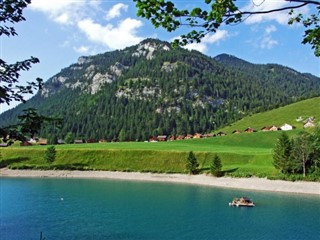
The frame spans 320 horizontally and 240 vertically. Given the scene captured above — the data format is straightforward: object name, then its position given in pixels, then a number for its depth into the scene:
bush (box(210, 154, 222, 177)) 111.81
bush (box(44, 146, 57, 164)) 136.62
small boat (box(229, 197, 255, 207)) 75.25
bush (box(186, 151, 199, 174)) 118.12
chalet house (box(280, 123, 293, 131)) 196.93
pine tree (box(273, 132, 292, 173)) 101.25
